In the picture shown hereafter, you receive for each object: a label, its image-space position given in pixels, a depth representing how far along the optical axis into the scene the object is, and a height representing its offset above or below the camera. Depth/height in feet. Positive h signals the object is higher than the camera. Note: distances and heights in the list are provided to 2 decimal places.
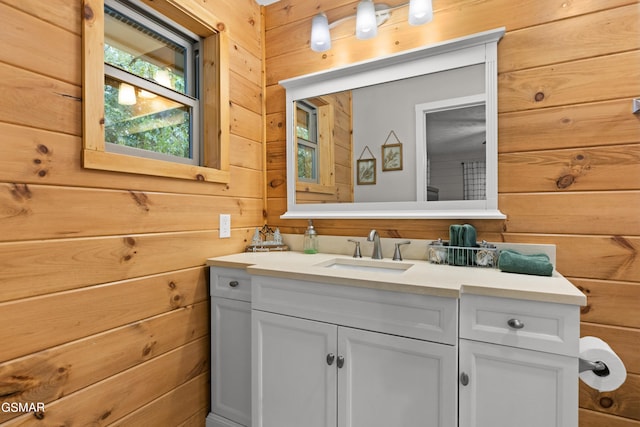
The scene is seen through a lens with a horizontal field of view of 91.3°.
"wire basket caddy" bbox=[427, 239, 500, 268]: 4.26 -0.58
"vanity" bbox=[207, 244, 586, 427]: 3.02 -1.50
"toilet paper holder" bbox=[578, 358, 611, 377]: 3.03 -1.50
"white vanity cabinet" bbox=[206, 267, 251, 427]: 4.84 -2.12
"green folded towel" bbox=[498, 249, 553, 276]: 3.64 -0.60
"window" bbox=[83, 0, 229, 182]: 3.72 +1.87
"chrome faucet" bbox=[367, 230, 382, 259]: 5.04 -0.48
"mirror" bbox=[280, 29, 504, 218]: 4.63 +1.31
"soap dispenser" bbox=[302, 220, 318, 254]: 5.77 -0.50
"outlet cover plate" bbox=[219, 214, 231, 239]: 5.51 -0.21
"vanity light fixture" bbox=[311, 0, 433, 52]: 4.74 +3.20
